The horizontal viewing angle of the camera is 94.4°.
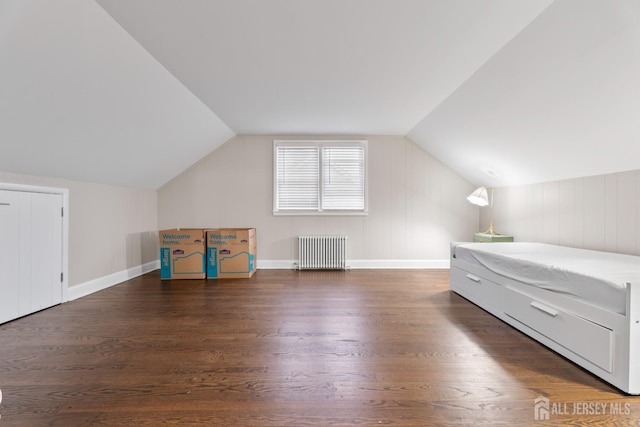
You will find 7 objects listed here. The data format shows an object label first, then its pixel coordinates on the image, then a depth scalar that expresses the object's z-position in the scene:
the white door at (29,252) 2.65
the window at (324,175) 5.22
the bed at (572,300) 1.64
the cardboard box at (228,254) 4.50
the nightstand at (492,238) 4.19
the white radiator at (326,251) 5.06
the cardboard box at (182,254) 4.42
